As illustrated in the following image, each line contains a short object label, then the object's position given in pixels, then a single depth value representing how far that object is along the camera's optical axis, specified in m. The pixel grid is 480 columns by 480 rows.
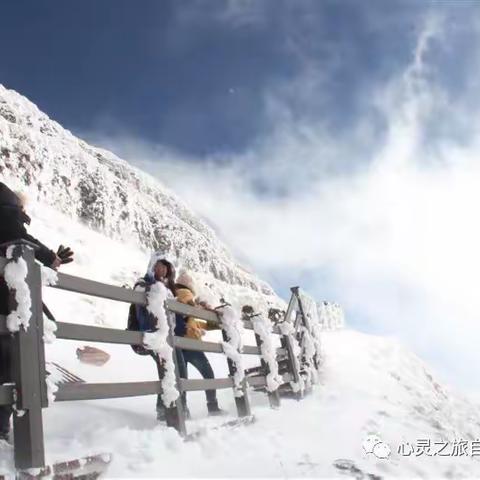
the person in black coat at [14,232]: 3.91
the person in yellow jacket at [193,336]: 6.46
